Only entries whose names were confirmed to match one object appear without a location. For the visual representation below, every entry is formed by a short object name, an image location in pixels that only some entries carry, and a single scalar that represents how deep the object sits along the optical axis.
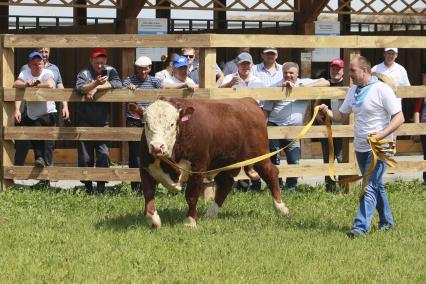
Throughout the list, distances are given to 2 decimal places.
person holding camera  12.27
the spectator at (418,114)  14.13
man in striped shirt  12.33
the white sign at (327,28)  18.23
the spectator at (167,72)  12.84
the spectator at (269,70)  12.90
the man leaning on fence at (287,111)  12.68
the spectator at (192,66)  13.16
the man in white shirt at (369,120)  9.47
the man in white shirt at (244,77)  12.27
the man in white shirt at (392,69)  13.52
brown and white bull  9.64
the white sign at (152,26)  16.60
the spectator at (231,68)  14.20
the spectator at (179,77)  12.14
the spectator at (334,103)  13.12
